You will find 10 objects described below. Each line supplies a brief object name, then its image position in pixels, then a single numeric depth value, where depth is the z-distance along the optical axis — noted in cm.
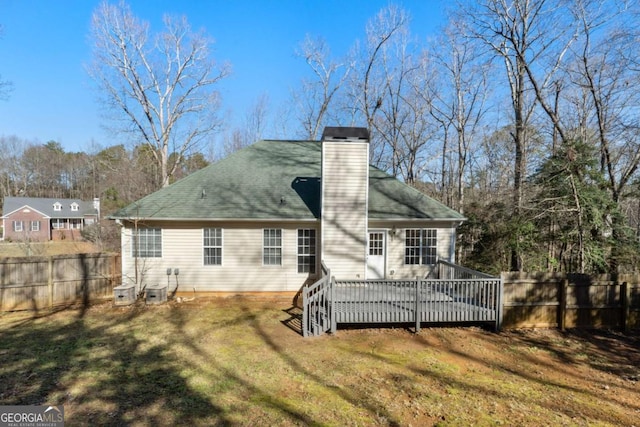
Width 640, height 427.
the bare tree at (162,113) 2014
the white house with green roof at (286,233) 1000
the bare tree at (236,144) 3003
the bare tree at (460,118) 1958
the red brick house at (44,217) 3819
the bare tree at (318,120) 2433
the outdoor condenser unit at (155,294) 958
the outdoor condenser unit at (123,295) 939
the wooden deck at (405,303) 765
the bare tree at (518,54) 1232
